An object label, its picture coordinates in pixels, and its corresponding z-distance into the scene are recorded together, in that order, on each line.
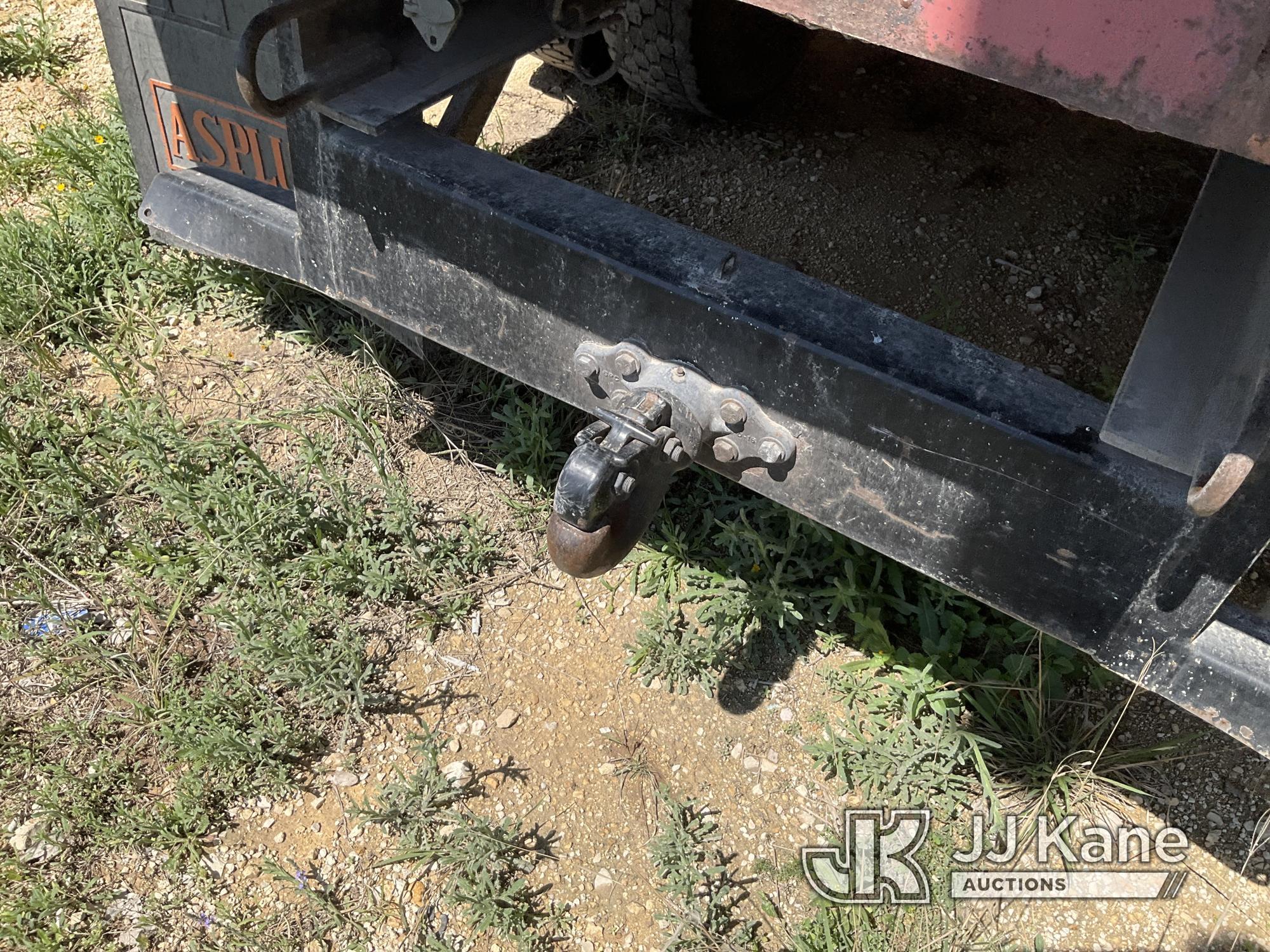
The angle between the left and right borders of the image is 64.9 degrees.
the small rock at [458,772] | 1.95
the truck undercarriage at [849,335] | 0.95
